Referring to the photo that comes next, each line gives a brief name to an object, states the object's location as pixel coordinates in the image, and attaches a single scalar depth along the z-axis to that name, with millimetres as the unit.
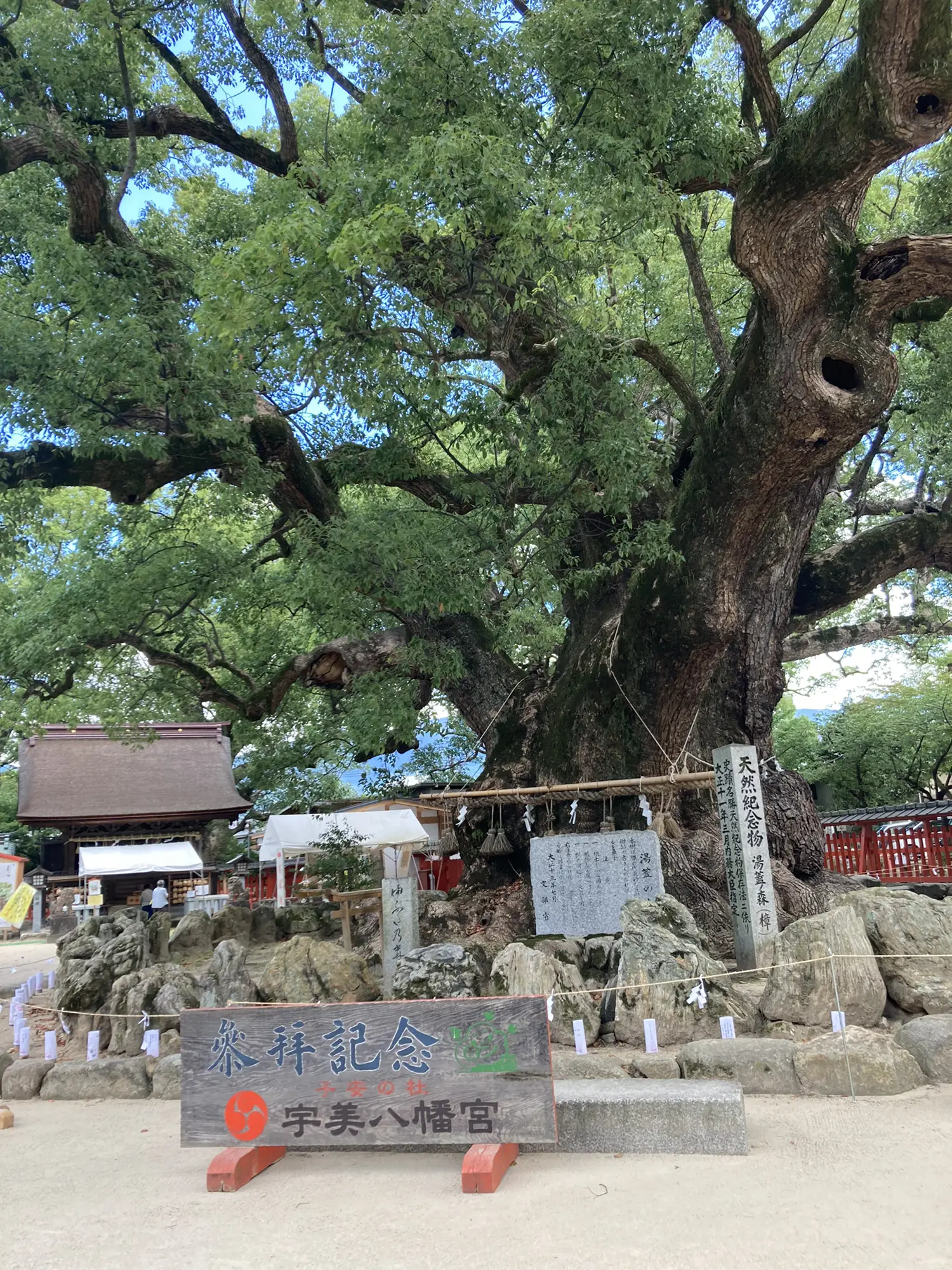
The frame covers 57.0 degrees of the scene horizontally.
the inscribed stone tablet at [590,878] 8266
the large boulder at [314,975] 7312
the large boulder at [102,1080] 6461
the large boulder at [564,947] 7379
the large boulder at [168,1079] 6363
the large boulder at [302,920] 13039
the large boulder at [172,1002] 7180
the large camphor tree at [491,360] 6453
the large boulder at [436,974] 6586
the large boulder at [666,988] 6070
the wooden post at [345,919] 10930
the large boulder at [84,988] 7992
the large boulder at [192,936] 12461
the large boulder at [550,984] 6270
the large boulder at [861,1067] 4988
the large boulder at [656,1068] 5371
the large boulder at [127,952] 8422
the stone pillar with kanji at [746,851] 7180
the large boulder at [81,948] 9297
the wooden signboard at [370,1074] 4258
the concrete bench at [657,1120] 4297
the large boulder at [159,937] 11438
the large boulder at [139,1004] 7176
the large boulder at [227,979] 7418
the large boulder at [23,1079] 6668
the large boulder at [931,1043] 5133
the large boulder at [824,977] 5832
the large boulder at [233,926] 12930
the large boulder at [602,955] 7000
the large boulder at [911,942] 5867
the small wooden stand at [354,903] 10891
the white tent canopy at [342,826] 13789
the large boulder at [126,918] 10608
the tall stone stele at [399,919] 8141
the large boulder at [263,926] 13117
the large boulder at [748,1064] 5188
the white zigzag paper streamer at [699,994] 5949
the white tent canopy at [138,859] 19000
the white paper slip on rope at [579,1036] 5863
